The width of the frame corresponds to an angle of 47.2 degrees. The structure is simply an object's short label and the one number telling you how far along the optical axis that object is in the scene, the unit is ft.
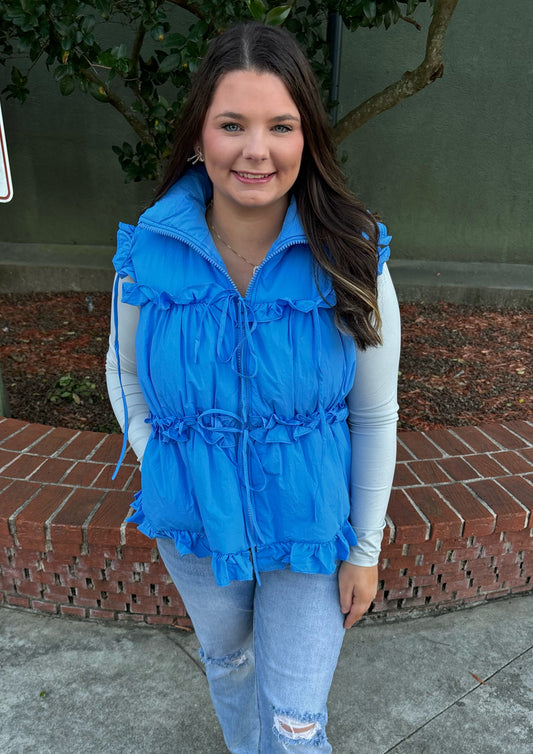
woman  4.20
